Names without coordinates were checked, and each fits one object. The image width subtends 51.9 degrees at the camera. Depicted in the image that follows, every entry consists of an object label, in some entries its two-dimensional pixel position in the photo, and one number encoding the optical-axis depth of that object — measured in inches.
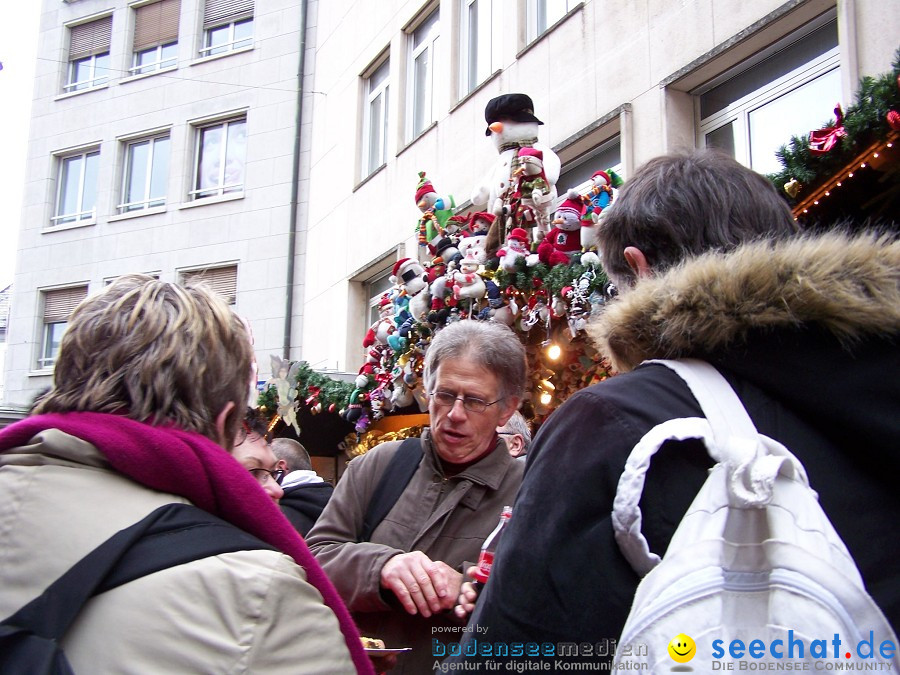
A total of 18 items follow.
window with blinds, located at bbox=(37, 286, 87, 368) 732.7
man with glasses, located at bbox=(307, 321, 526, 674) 94.3
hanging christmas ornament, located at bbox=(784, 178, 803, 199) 141.9
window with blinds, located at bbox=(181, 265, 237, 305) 651.5
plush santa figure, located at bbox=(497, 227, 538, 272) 200.8
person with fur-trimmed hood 50.9
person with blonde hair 53.7
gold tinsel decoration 297.7
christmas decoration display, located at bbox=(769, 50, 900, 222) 127.7
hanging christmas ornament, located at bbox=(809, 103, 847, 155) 134.3
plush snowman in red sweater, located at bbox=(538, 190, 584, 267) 190.4
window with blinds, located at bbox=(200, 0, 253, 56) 712.4
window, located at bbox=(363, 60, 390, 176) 519.2
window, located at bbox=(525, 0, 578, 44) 350.0
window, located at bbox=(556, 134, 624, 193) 313.6
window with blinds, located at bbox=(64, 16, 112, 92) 776.9
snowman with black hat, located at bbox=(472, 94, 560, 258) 216.5
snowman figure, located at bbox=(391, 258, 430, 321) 245.4
